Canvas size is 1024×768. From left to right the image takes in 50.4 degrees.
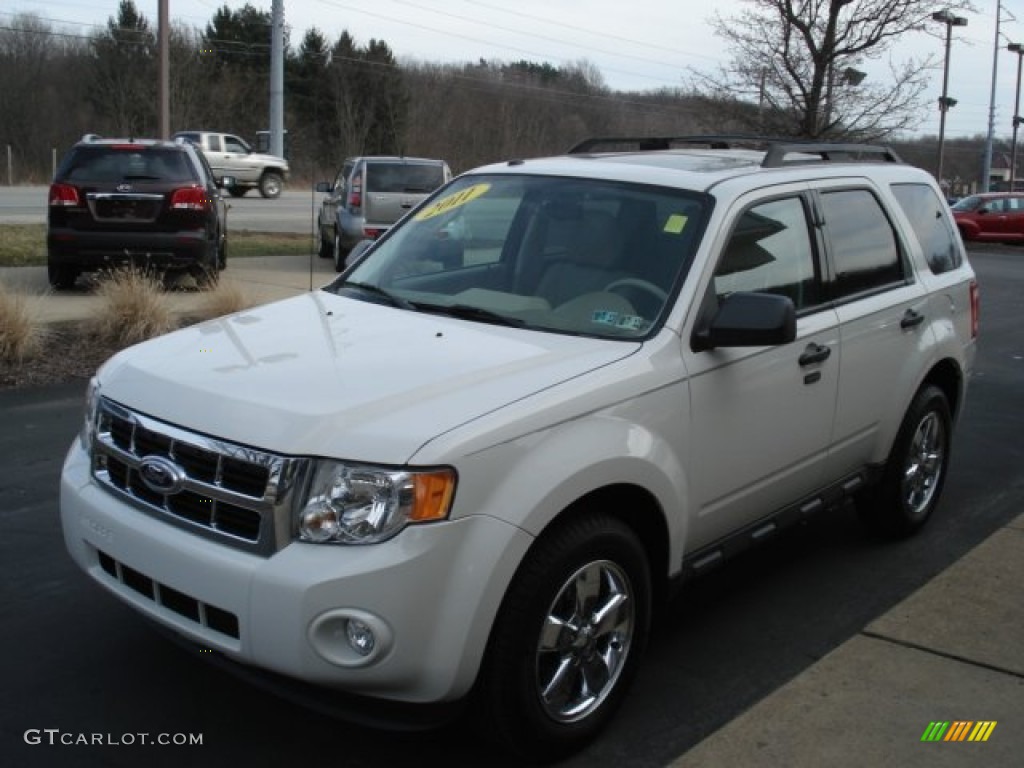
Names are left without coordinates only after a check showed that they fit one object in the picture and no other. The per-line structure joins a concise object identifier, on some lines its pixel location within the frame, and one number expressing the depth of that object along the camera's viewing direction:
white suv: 2.86
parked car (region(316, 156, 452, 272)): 15.88
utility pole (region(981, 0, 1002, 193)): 52.12
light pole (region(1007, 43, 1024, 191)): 55.56
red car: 31.23
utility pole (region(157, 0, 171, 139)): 21.09
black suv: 12.08
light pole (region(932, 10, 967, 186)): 44.03
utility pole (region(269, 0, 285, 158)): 32.84
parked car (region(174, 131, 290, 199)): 37.09
